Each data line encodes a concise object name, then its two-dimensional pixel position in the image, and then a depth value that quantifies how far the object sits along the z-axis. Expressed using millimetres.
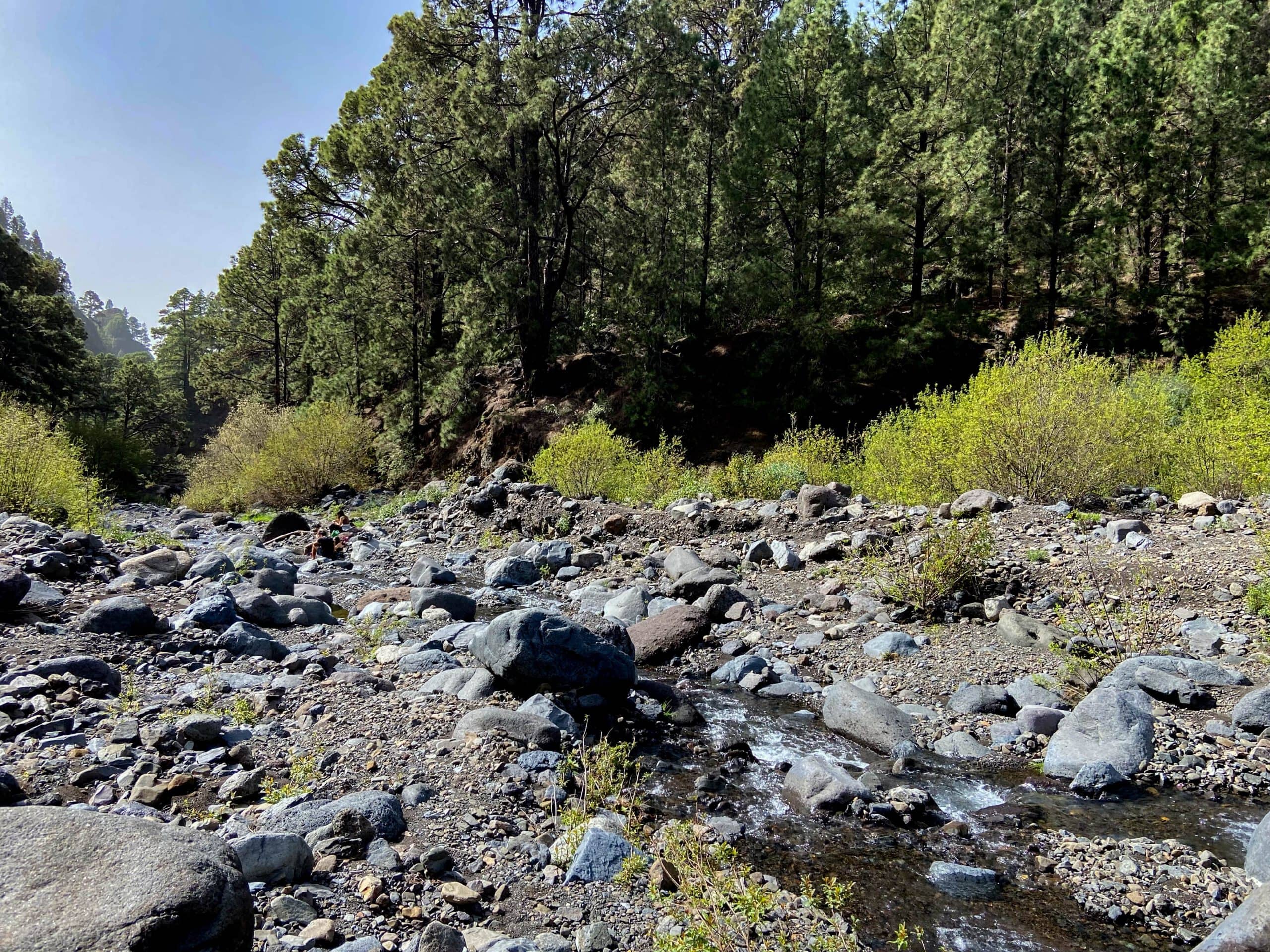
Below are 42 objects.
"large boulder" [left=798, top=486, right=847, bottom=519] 10000
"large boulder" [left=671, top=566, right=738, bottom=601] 8531
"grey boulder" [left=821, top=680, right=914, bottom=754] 5086
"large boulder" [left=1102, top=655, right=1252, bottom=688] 5086
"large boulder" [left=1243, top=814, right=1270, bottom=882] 3312
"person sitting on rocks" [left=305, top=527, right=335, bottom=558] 12305
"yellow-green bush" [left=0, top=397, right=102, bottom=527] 11719
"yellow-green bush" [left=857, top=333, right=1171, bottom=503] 8492
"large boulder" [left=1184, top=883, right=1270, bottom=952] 2703
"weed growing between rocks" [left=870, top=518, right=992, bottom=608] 6926
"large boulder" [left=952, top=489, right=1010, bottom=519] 8141
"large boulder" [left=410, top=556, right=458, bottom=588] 10117
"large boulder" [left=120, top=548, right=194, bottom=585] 8891
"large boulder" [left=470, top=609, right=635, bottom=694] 5305
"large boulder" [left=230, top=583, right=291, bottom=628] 7586
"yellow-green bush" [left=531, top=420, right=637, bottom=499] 13844
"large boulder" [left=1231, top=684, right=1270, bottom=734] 4559
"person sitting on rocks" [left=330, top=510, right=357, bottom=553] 12797
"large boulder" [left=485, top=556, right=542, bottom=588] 10219
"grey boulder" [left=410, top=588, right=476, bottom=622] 8109
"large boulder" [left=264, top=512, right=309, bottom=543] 14148
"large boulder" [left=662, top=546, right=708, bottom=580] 9156
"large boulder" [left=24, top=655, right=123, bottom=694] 5172
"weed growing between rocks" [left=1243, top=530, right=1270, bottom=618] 5703
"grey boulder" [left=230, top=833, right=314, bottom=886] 3029
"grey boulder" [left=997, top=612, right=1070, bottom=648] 5969
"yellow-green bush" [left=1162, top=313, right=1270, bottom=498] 7973
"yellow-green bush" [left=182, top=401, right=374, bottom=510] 20000
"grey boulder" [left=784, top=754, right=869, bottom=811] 4242
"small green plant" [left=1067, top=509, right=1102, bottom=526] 7645
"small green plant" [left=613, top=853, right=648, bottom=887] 3275
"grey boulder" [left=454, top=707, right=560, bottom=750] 4602
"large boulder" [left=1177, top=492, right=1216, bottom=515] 7484
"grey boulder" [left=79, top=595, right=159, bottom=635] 6457
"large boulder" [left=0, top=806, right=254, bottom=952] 2158
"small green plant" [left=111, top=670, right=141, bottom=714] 4832
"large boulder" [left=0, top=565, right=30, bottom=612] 6727
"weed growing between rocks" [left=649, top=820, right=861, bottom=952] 2635
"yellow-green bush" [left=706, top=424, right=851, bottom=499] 12211
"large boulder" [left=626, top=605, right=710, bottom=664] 7043
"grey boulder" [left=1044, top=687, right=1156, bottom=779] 4410
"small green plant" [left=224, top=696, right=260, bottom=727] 4844
